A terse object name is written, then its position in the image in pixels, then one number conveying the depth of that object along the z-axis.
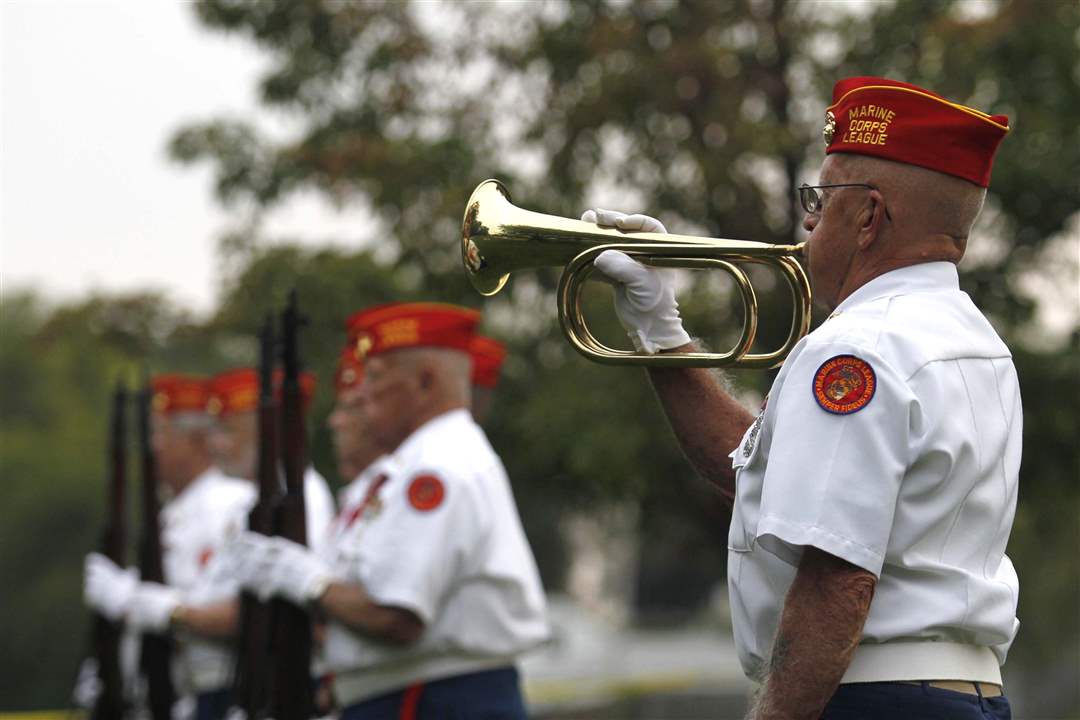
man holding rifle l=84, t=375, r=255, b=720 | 15.58
